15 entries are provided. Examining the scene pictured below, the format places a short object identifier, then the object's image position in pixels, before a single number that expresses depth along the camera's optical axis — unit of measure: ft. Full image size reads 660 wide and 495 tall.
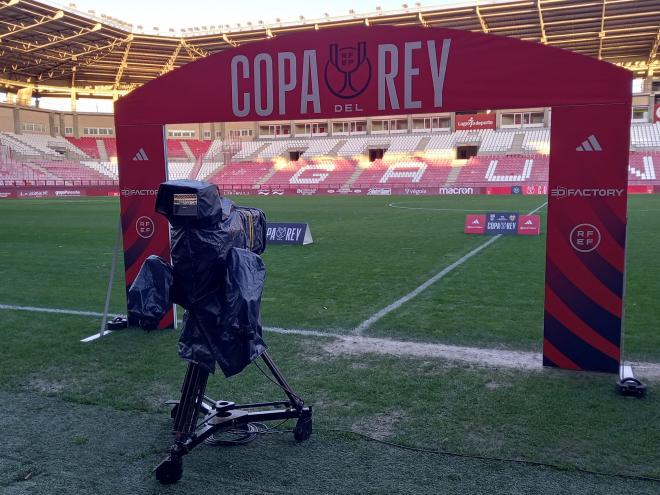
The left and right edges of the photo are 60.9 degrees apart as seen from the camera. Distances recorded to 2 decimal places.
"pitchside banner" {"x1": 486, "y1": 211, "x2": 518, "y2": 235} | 55.16
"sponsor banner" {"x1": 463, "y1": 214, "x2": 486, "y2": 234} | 56.03
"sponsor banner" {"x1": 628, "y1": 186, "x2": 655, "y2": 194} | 135.95
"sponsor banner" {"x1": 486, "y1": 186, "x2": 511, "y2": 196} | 142.92
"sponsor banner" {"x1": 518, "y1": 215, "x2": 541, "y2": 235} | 54.19
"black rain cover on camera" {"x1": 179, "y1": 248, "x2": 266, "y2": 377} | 11.56
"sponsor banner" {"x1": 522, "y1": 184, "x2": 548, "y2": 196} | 137.17
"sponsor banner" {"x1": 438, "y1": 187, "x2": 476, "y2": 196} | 144.05
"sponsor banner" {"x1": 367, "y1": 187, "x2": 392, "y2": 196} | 153.38
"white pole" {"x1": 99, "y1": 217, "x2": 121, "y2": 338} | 23.20
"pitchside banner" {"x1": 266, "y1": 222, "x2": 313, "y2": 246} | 51.03
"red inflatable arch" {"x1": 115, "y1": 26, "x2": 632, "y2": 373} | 17.92
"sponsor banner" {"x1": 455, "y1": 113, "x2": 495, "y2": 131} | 191.21
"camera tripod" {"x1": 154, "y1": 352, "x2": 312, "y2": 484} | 12.03
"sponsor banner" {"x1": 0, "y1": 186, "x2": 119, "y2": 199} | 155.43
